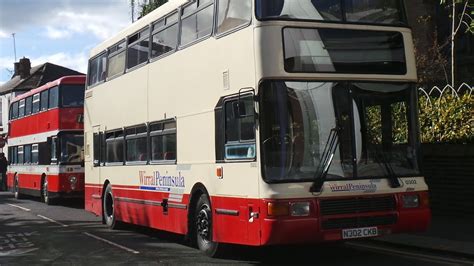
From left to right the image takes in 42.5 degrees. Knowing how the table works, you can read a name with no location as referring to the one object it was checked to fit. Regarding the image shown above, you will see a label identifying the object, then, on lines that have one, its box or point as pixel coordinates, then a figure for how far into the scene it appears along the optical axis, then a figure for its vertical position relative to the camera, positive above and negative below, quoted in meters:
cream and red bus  7.52 +0.64
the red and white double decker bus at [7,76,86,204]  19.50 +1.39
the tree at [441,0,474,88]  14.98 +4.18
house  51.69 +9.15
